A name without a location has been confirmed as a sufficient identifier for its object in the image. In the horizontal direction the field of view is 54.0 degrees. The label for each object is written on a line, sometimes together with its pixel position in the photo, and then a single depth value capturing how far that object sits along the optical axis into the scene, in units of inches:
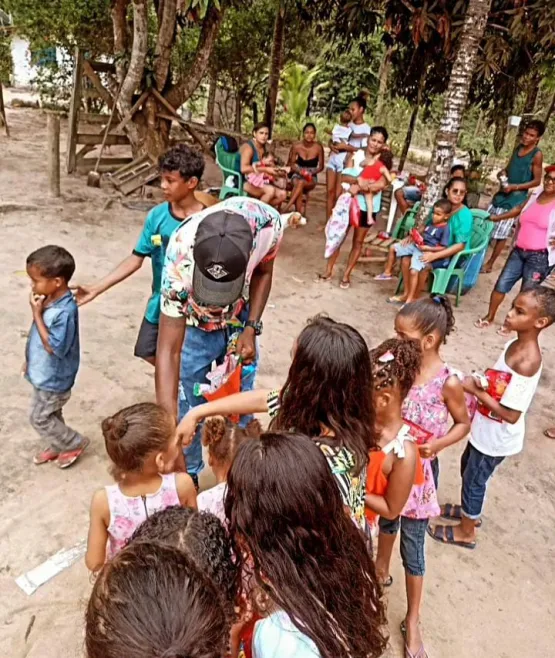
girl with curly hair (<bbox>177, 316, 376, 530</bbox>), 56.9
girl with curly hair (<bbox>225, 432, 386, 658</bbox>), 45.1
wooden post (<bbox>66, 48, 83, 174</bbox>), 332.2
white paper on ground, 90.4
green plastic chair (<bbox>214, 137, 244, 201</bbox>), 284.4
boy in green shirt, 104.2
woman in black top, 308.5
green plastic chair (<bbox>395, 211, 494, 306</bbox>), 218.7
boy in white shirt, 94.3
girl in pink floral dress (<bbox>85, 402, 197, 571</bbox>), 71.5
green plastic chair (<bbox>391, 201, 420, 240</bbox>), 260.9
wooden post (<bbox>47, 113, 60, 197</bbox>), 289.1
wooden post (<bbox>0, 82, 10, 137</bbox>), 433.1
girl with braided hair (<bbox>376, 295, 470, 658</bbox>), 85.4
